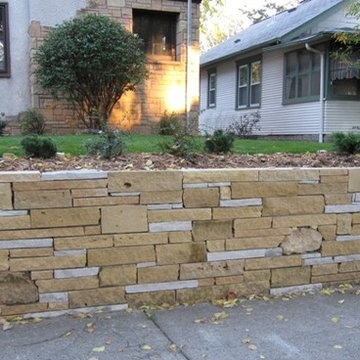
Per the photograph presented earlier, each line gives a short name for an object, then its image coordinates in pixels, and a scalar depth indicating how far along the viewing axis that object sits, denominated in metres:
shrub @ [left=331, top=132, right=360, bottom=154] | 4.80
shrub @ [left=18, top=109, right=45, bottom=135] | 9.47
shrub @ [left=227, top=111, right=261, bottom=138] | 14.99
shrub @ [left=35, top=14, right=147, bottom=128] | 9.05
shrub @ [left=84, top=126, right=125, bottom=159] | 4.11
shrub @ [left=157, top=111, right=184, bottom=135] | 9.41
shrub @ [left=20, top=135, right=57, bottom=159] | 4.09
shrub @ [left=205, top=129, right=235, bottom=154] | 4.72
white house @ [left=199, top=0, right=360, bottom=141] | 12.41
